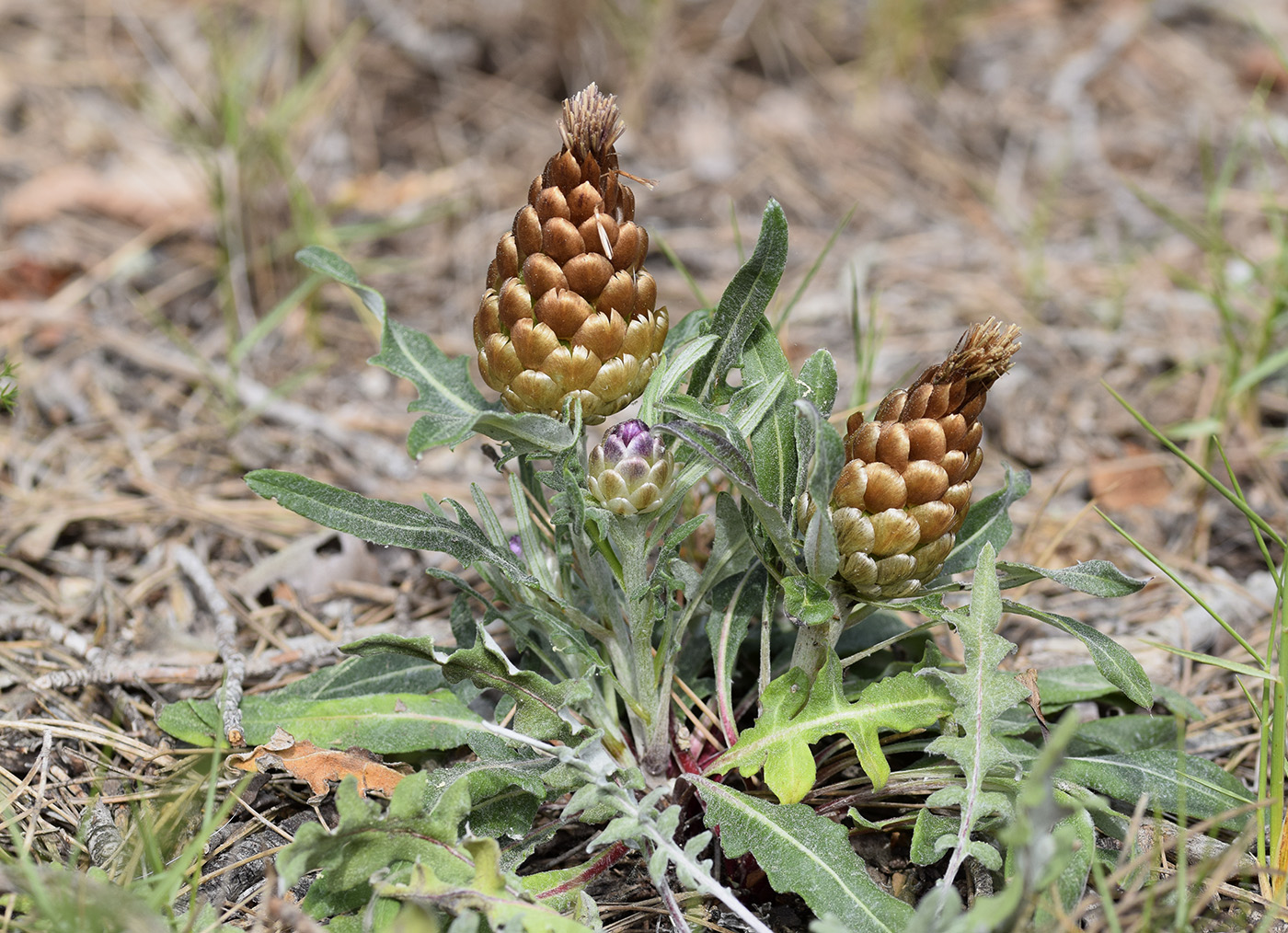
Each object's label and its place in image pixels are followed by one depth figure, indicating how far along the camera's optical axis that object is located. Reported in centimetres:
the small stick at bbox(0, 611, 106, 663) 99
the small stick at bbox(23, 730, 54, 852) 94
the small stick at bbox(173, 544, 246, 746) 95
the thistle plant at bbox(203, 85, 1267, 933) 92
